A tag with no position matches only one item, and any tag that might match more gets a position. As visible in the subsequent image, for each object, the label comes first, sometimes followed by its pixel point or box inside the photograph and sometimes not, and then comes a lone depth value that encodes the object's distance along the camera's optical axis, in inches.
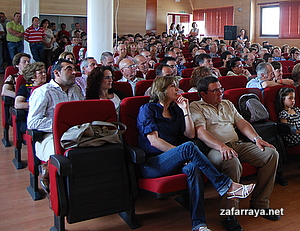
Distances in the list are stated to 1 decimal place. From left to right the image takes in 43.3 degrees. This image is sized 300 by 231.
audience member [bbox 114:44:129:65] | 271.3
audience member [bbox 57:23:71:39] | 469.1
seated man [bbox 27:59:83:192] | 118.8
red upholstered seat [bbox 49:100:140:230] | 95.5
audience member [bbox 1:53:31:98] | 168.4
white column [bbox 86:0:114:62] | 225.8
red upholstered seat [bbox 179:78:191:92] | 175.3
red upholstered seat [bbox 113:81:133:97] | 155.9
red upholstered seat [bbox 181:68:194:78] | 215.3
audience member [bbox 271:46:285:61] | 346.1
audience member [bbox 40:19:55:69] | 376.8
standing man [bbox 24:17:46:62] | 361.7
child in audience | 141.6
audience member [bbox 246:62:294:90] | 179.5
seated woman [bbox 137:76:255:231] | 101.3
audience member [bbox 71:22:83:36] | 522.9
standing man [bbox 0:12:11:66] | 426.3
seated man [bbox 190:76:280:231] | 111.0
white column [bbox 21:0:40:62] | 384.5
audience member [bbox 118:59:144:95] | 180.9
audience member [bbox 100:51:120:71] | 208.7
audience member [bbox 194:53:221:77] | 220.7
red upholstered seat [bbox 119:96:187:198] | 99.1
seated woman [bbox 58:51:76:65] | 206.8
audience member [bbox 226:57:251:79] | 220.7
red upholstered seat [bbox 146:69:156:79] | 207.5
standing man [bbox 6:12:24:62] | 380.2
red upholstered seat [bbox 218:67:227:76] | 235.0
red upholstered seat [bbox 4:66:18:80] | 190.9
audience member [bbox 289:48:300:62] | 325.4
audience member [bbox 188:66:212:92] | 155.6
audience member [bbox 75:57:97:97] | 190.5
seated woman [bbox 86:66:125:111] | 136.1
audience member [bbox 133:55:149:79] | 218.4
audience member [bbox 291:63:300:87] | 190.2
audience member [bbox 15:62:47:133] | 147.0
